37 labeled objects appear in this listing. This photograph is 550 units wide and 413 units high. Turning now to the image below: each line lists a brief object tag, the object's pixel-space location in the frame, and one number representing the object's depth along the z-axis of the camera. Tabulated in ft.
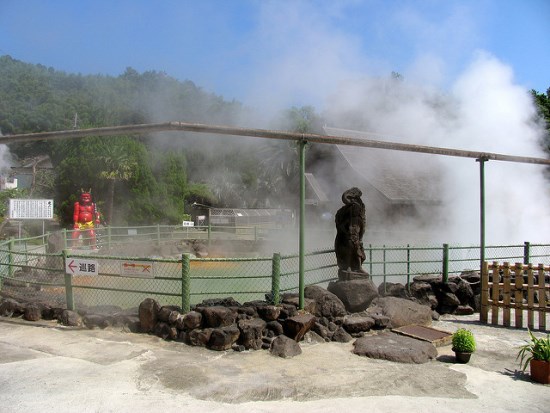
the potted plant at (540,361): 16.87
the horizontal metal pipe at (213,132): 20.18
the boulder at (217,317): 20.89
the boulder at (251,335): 20.30
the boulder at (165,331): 21.29
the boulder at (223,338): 19.98
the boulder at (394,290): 29.25
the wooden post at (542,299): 24.64
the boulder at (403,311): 24.32
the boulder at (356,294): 24.48
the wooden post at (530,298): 25.13
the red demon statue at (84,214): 62.23
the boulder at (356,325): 22.67
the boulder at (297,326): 21.01
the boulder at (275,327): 21.13
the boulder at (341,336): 21.90
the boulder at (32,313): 24.03
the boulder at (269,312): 21.57
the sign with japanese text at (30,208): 49.34
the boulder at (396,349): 19.26
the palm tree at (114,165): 86.02
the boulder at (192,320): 20.92
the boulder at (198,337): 20.48
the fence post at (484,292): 26.76
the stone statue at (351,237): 25.64
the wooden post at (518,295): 25.44
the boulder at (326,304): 23.44
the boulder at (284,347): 19.45
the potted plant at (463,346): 19.13
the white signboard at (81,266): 23.48
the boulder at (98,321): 22.89
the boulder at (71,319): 23.11
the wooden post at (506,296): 25.91
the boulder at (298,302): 22.71
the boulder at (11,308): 24.70
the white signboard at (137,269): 22.20
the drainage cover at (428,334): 21.53
